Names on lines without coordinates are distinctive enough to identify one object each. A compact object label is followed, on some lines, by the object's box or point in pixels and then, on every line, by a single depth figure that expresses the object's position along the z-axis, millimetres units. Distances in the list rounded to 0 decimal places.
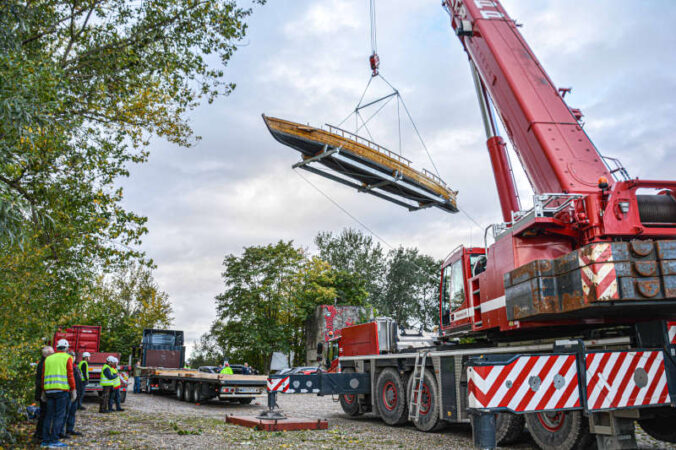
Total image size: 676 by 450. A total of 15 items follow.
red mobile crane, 5164
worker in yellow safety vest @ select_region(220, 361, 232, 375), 19062
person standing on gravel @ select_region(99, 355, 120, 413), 13914
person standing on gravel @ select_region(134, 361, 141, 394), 23266
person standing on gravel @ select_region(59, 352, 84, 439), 9125
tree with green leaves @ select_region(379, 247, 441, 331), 53969
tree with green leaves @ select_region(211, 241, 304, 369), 36594
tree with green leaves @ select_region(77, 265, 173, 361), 39969
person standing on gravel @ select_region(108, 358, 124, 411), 14180
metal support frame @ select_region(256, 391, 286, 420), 10392
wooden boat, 13977
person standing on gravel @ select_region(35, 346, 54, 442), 8320
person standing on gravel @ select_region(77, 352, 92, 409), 13073
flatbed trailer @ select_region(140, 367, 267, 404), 15836
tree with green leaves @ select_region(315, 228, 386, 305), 53094
